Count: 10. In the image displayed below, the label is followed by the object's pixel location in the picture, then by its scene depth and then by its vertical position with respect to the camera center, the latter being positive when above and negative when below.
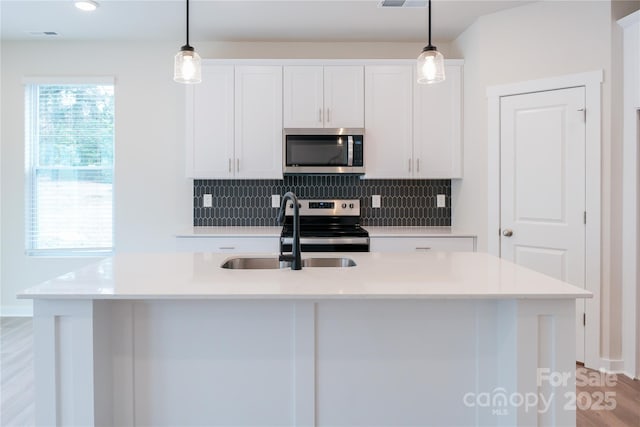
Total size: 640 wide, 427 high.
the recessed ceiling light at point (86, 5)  3.16 +1.44
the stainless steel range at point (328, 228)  3.55 -0.16
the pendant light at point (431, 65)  2.20 +0.70
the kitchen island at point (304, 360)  1.82 -0.60
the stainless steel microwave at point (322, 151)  3.84 +0.50
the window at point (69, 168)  4.21 +0.39
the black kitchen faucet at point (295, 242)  2.06 -0.15
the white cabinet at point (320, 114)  3.86 +0.82
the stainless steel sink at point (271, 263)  2.41 -0.29
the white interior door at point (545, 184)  3.13 +0.19
